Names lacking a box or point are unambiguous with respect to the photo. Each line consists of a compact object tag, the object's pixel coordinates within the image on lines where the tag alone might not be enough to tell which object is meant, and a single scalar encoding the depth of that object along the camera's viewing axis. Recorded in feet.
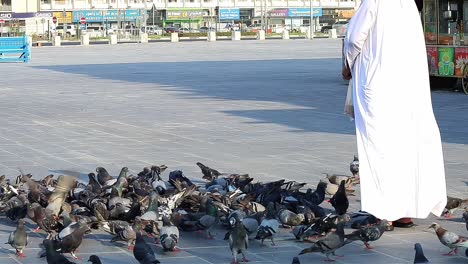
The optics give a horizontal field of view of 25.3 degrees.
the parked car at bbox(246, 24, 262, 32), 279.01
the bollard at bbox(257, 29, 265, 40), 241.96
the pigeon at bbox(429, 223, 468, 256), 22.29
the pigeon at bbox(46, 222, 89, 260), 22.13
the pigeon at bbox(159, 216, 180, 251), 22.85
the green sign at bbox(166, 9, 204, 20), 317.01
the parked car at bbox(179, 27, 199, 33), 280.80
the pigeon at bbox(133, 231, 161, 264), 20.92
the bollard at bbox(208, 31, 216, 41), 236.06
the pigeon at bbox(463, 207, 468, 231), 24.08
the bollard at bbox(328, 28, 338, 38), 245.82
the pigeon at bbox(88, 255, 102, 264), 20.58
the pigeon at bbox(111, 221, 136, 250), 23.43
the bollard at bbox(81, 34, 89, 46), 220.78
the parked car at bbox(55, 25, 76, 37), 274.42
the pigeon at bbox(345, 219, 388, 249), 22.50
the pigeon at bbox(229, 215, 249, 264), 21.66
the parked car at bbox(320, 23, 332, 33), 283.69
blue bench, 141.08
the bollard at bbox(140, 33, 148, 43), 232.12
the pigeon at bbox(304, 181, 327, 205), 27.17
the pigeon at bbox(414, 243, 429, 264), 20.44
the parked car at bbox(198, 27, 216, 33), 279.49
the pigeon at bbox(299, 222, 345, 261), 21.68
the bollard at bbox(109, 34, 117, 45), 224.53
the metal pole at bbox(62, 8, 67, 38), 281.64
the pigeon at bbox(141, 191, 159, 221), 24.29
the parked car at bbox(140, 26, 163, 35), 275.98
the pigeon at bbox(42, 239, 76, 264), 20.18
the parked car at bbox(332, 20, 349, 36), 249.26
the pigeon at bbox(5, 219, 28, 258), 23.03
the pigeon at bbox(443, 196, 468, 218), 26.91
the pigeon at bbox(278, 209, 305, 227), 24.68
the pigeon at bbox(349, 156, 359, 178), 32.58
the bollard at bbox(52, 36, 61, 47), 218.79
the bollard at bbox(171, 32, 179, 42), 232.12
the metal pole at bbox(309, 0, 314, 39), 242.84
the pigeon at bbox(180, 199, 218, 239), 24.71
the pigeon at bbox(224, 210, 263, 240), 23.40
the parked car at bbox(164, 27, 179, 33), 278.26
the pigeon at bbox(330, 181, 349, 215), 26.30
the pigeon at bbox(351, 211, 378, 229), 24.62
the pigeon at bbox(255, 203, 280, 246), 23.16
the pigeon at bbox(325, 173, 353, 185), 30.27
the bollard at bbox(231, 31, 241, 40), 237.66
